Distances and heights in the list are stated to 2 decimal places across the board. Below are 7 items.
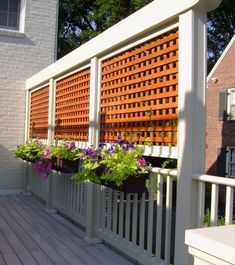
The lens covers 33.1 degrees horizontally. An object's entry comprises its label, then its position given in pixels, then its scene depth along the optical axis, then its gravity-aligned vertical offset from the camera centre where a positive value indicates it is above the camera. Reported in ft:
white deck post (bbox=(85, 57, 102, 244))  13.71 -0.04
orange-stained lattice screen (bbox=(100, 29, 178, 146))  9.95 +1.37
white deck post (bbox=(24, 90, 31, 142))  24.50 +1.35
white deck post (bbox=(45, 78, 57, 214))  19.03 +0.61
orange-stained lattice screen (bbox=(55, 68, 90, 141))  15.49 +1.36
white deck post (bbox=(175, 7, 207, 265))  8.76 +0.50
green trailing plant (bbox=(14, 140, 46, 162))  18.86 -0.67
